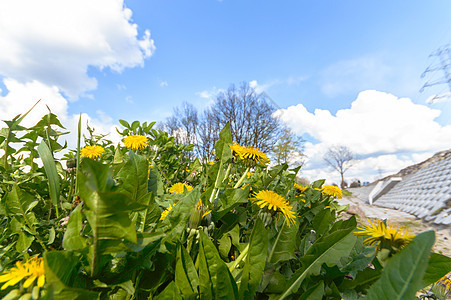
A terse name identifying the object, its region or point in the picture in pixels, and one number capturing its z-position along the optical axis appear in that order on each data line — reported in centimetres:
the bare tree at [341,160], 2575
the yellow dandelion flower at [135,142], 35
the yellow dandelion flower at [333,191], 44
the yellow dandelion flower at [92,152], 31
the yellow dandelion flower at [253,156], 29
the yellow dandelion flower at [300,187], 34
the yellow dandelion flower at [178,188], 29
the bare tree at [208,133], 1676
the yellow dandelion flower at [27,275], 10
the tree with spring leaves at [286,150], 1338
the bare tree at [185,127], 1823
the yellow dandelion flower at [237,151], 28
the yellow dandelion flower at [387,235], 14
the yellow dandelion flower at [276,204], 19
